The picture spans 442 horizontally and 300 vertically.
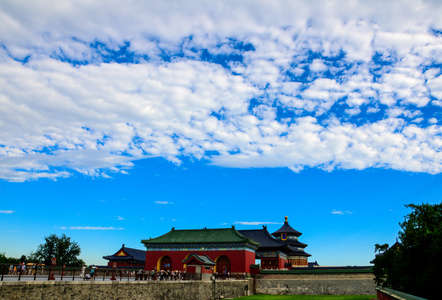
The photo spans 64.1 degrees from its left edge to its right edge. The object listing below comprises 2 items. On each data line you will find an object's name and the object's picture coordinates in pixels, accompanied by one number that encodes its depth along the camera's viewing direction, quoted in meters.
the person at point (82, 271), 21.66
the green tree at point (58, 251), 60.66
